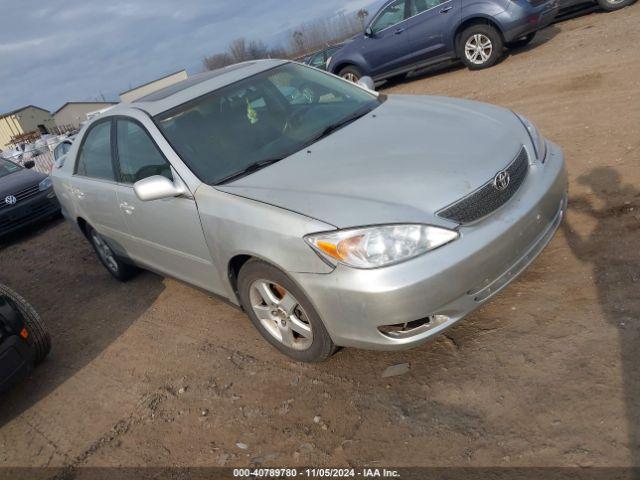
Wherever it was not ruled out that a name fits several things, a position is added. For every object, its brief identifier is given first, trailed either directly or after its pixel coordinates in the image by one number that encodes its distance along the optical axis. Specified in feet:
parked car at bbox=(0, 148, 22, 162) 90.46
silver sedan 8.14
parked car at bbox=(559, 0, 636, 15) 34.04
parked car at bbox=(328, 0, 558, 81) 29.37
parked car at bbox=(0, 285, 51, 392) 11.09
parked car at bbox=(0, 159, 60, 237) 27.02
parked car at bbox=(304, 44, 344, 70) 46.58
